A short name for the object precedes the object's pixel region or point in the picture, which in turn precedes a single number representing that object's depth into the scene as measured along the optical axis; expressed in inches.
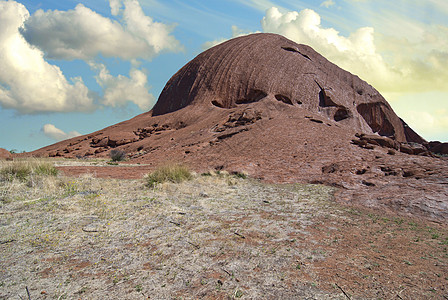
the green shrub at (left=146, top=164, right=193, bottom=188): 391.5
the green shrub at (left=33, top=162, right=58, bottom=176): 385.1
